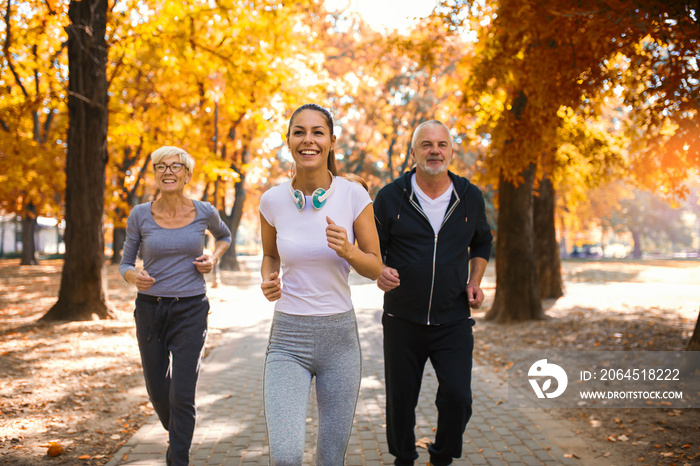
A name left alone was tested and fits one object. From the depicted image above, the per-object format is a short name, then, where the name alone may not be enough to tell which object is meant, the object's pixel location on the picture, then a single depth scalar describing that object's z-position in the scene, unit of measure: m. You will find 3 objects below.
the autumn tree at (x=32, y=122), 14.35
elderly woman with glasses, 4.00
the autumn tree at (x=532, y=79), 6.59
